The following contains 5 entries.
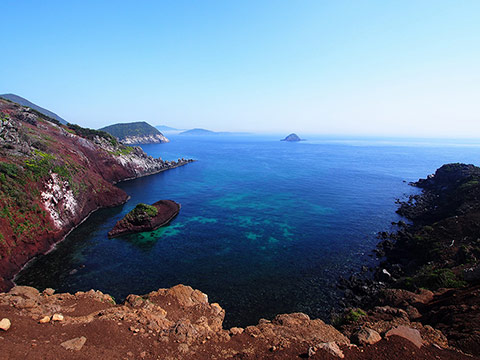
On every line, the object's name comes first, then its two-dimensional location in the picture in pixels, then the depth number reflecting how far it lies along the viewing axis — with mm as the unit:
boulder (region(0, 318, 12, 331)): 14656
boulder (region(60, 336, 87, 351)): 14241
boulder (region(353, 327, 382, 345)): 15523
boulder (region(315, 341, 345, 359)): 14430
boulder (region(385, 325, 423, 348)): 15438
